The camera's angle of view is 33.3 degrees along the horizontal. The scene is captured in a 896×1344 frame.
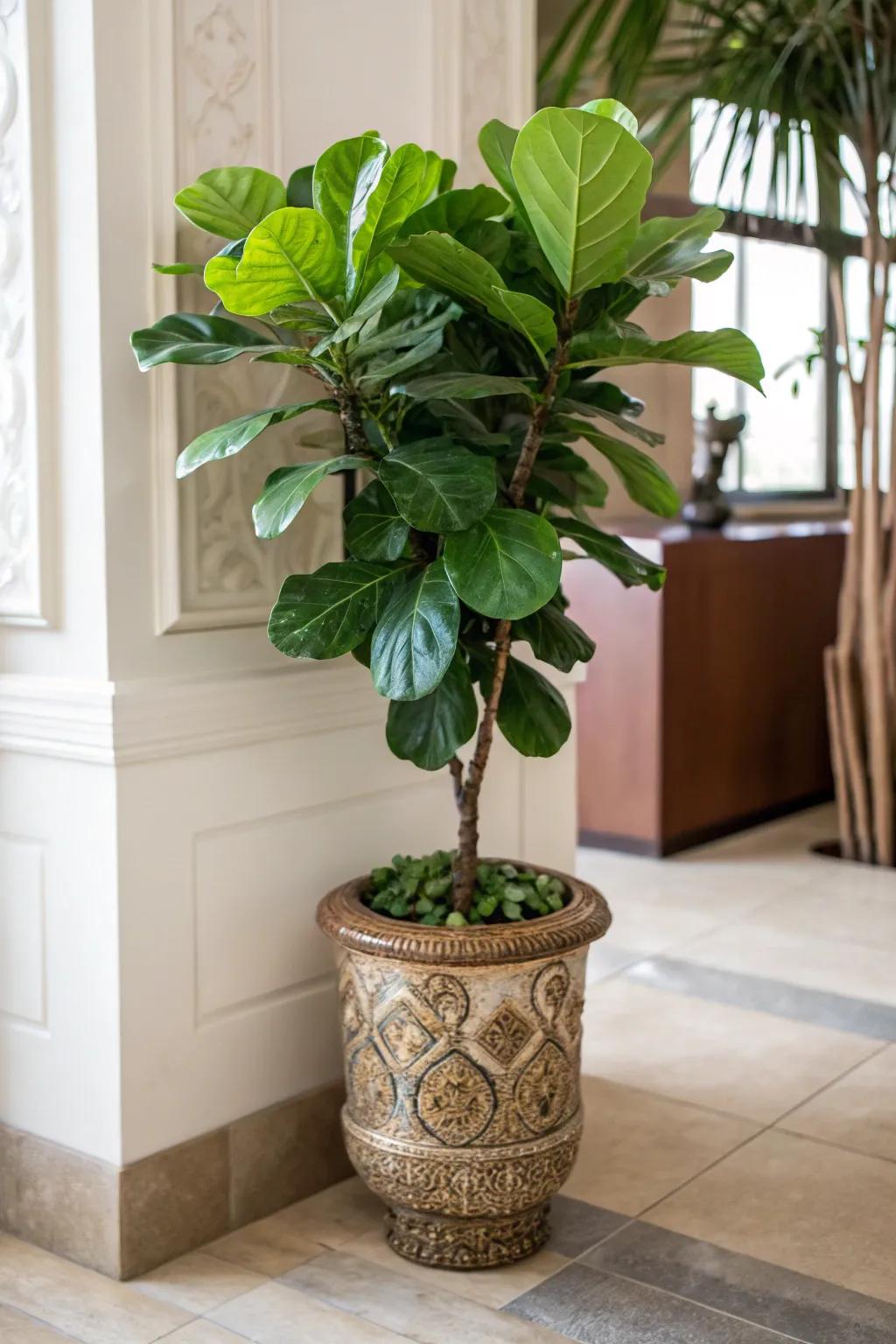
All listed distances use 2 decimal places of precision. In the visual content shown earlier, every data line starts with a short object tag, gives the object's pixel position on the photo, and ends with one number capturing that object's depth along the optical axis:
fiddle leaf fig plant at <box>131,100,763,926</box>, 1.88
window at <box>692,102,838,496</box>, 6.66
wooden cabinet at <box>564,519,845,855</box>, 4.79
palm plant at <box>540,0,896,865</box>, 3.83
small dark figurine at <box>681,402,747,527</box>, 5.25
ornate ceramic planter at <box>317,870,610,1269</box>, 2.12
